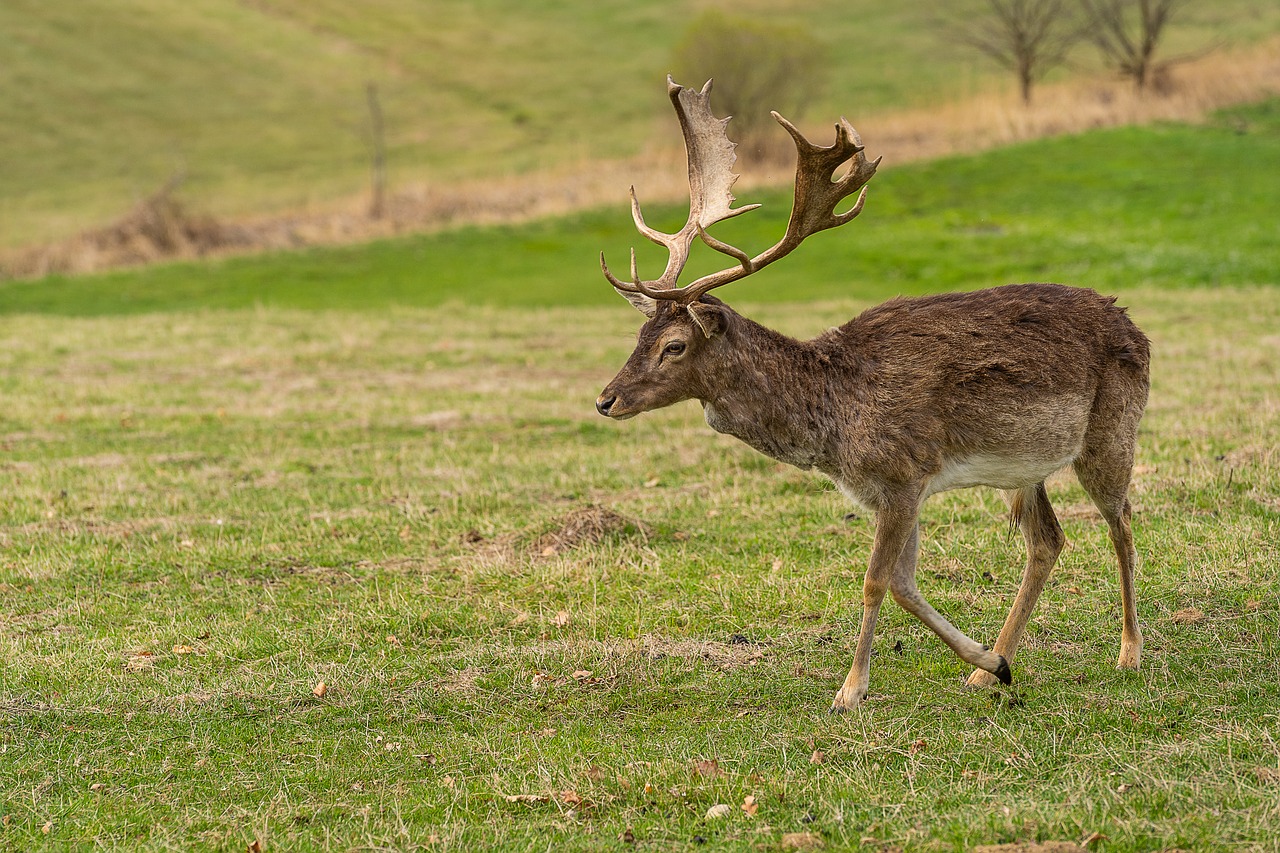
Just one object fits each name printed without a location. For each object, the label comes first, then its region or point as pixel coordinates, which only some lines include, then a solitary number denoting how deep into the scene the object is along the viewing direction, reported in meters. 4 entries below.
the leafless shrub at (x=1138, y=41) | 92.69
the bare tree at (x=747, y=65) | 94.31
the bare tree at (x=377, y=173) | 86.37
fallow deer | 14.62
